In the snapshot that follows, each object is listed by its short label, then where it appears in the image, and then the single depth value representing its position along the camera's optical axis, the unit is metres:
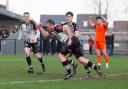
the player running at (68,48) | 14.06
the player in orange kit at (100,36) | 20.60
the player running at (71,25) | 13.99
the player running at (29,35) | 16.56
